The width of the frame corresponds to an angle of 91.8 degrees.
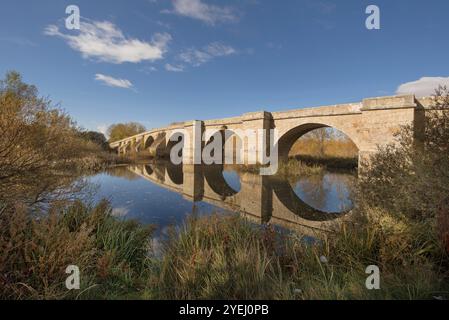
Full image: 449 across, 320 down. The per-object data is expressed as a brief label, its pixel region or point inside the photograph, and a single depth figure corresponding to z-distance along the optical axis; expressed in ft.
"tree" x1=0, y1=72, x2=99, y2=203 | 11.64
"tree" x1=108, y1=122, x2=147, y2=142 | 153.48
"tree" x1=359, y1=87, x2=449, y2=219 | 10.66
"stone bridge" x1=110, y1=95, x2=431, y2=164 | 33.17
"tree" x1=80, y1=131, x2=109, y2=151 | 120.36
